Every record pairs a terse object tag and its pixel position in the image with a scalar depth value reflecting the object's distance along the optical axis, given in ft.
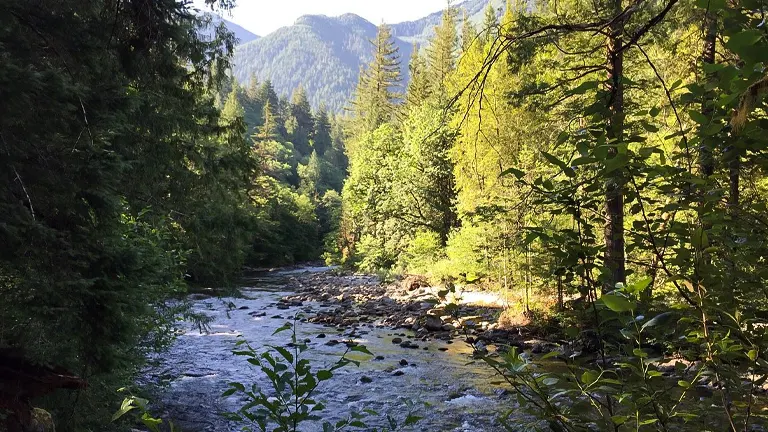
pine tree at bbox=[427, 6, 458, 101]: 123.65
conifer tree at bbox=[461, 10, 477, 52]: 97.43
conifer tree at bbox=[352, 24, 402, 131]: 167.53
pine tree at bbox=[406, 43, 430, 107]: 125.49
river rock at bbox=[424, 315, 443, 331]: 44.29
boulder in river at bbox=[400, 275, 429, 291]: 69.77
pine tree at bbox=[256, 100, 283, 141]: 177.00
